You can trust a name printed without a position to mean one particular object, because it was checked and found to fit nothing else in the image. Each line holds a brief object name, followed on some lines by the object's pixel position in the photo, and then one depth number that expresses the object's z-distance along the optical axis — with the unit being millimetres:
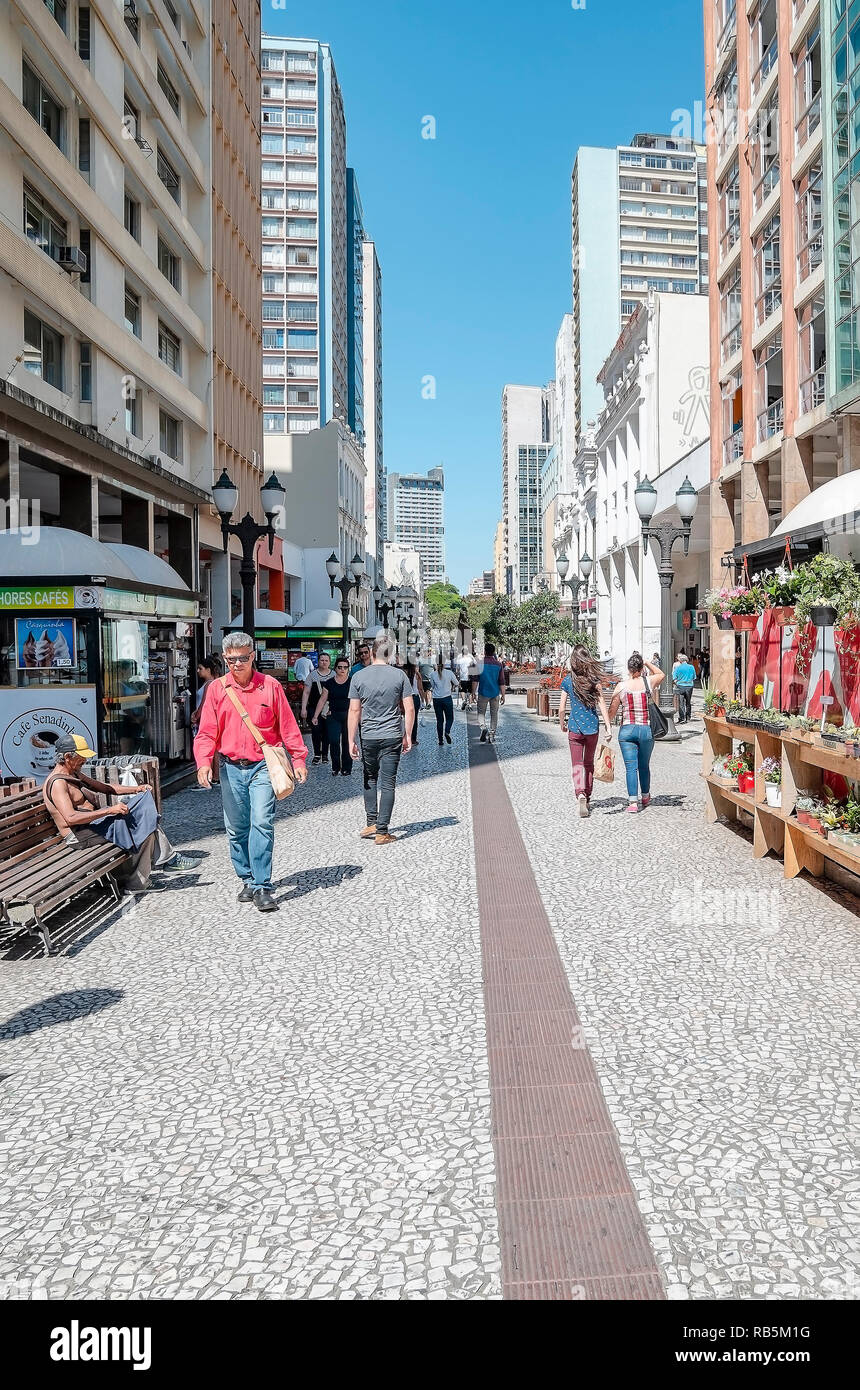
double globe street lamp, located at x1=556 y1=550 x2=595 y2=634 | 31488
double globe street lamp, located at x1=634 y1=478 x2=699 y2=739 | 18609
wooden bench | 5406
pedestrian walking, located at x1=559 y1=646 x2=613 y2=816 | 9758
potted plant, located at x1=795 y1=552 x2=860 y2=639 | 6621
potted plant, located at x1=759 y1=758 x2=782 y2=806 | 7742
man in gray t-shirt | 8641
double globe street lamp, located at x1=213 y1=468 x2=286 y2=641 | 16141
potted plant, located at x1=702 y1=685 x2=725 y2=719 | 9805
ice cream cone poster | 10352
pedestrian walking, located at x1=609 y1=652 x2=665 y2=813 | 10172
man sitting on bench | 6781
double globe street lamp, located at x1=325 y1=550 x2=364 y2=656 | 26453
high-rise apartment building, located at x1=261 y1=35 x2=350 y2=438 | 69125
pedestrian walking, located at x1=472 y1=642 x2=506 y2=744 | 17719
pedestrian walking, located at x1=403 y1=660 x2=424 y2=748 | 17805
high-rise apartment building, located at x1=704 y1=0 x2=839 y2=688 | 18891
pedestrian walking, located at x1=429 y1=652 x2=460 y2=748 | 18672
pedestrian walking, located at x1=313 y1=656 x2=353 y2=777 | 14117
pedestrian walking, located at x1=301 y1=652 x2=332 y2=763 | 15867
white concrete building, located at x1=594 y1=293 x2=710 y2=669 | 39312
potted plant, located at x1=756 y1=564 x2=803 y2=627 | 7938
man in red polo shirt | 6609
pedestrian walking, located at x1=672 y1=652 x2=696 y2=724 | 23859
